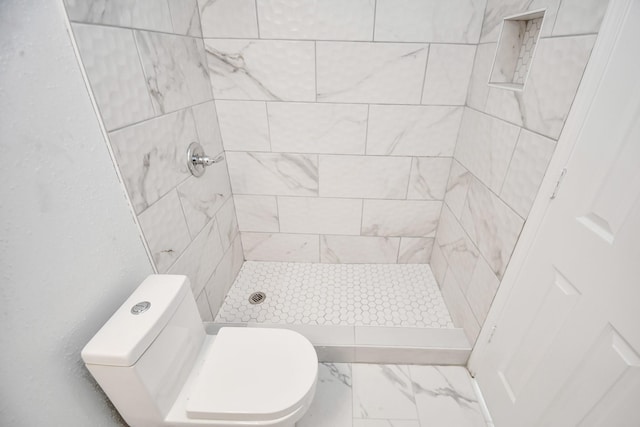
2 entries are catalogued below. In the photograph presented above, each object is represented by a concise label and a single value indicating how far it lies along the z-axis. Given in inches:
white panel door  26.4
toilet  31.0
